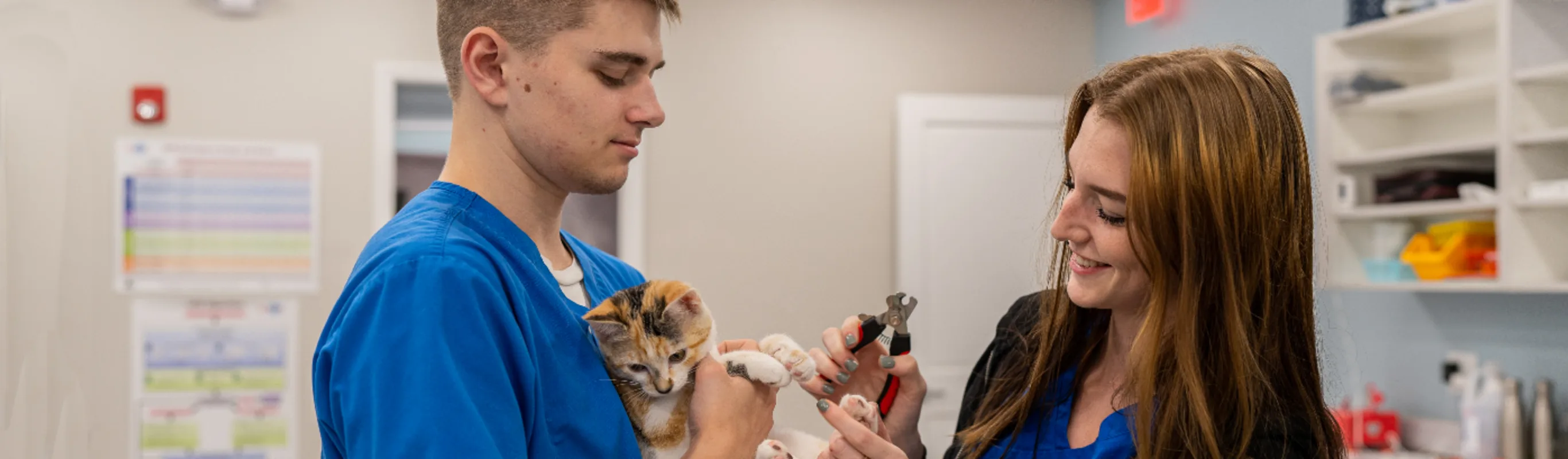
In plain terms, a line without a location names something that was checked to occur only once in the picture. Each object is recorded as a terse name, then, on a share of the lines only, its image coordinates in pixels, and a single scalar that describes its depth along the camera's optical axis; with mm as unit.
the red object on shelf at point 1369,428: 3221
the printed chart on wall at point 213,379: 3820
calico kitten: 1126
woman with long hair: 1253
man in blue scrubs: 937
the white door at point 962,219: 4324
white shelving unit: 2635
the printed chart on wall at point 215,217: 3797
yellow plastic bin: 2818
